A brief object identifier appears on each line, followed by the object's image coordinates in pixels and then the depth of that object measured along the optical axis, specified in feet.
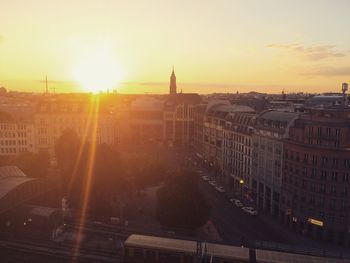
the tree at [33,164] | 309.83
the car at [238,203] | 271.00
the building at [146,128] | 580.30
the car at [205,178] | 343.87
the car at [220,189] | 306.76
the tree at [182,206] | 200.75
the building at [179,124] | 534.90
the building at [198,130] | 452.76
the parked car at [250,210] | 254.06
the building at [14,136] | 401.49
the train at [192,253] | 150.17
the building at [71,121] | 431.43
